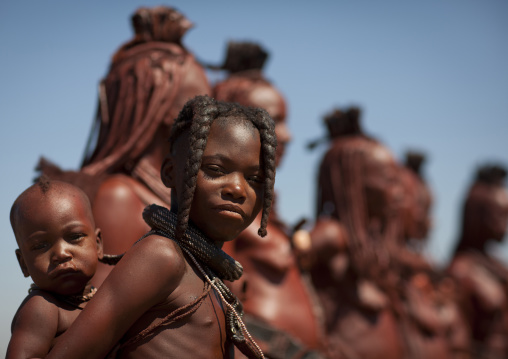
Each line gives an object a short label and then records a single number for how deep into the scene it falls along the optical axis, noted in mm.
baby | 2378
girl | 2346
